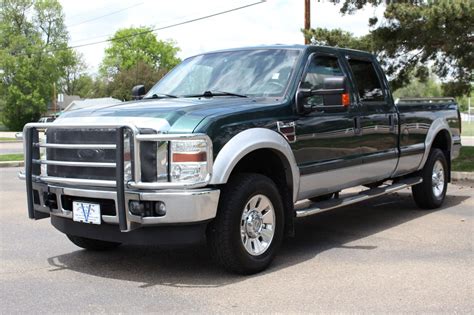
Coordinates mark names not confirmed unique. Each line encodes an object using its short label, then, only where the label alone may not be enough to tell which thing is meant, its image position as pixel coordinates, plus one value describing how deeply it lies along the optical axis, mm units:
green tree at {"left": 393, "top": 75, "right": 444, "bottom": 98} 88556
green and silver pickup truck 4566
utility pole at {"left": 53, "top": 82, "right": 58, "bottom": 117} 67125
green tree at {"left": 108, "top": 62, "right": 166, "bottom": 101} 70562
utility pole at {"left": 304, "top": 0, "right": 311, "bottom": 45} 20347
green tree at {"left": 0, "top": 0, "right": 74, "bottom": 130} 65125
